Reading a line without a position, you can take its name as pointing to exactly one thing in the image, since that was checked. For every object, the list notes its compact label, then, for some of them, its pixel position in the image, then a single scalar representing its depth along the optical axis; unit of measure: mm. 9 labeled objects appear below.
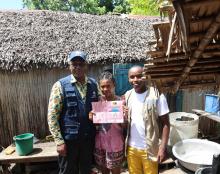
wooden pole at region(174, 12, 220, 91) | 932
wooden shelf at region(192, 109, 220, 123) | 3901
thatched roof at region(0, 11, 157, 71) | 4012
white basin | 2680
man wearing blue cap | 2176
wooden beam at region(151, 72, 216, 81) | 1580
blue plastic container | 4367
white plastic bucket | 3883
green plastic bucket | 3496
